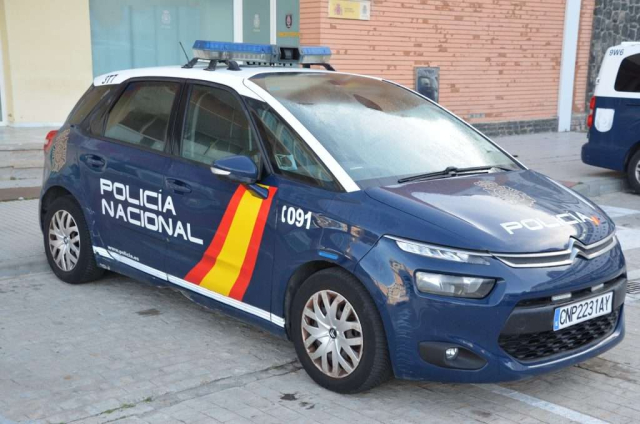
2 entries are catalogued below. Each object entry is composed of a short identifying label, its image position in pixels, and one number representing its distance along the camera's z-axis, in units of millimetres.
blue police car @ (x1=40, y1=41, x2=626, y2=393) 3777
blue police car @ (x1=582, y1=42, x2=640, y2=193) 10719
